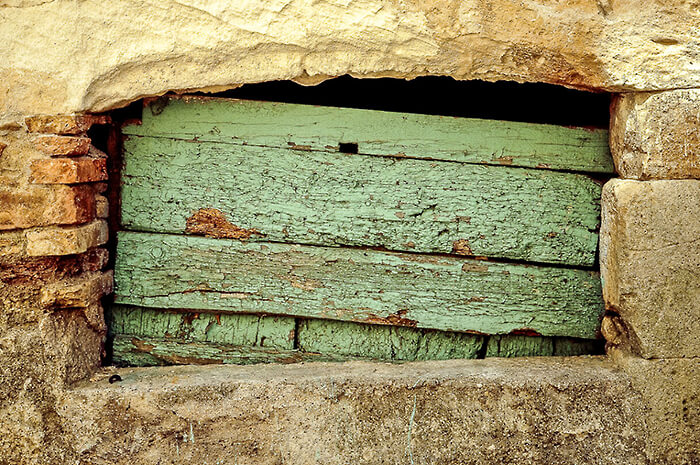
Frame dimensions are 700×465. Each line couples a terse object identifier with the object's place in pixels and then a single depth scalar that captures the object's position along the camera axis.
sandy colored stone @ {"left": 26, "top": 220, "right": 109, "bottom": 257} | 1.50
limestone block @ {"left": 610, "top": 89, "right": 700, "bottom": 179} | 1.51
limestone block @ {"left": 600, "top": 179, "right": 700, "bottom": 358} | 1.52
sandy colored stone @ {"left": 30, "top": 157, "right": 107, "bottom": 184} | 1.49
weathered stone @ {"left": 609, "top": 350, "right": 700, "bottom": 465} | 1.56
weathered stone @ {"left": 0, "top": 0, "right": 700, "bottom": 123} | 1.48
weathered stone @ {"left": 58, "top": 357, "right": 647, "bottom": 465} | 1.54
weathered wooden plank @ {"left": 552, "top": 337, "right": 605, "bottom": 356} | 1.79
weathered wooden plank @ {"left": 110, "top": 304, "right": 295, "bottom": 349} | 1.76
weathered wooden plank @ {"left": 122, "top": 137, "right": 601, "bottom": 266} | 1.70
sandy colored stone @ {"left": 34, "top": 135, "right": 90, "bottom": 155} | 1.49
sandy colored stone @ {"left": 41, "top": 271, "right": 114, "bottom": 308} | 1.52
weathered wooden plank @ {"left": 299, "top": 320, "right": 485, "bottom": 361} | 1.77
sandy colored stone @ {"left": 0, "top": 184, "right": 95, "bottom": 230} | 1.49
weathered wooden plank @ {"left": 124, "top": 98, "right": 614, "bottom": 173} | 1.69
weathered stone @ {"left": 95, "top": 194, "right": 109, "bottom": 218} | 1.64
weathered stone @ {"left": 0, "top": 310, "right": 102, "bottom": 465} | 1.50
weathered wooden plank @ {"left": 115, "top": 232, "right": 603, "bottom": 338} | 1.71
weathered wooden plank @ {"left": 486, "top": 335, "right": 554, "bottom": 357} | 1.79
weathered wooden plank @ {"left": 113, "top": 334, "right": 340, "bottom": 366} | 1.74
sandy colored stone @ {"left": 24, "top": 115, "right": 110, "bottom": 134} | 1.50
